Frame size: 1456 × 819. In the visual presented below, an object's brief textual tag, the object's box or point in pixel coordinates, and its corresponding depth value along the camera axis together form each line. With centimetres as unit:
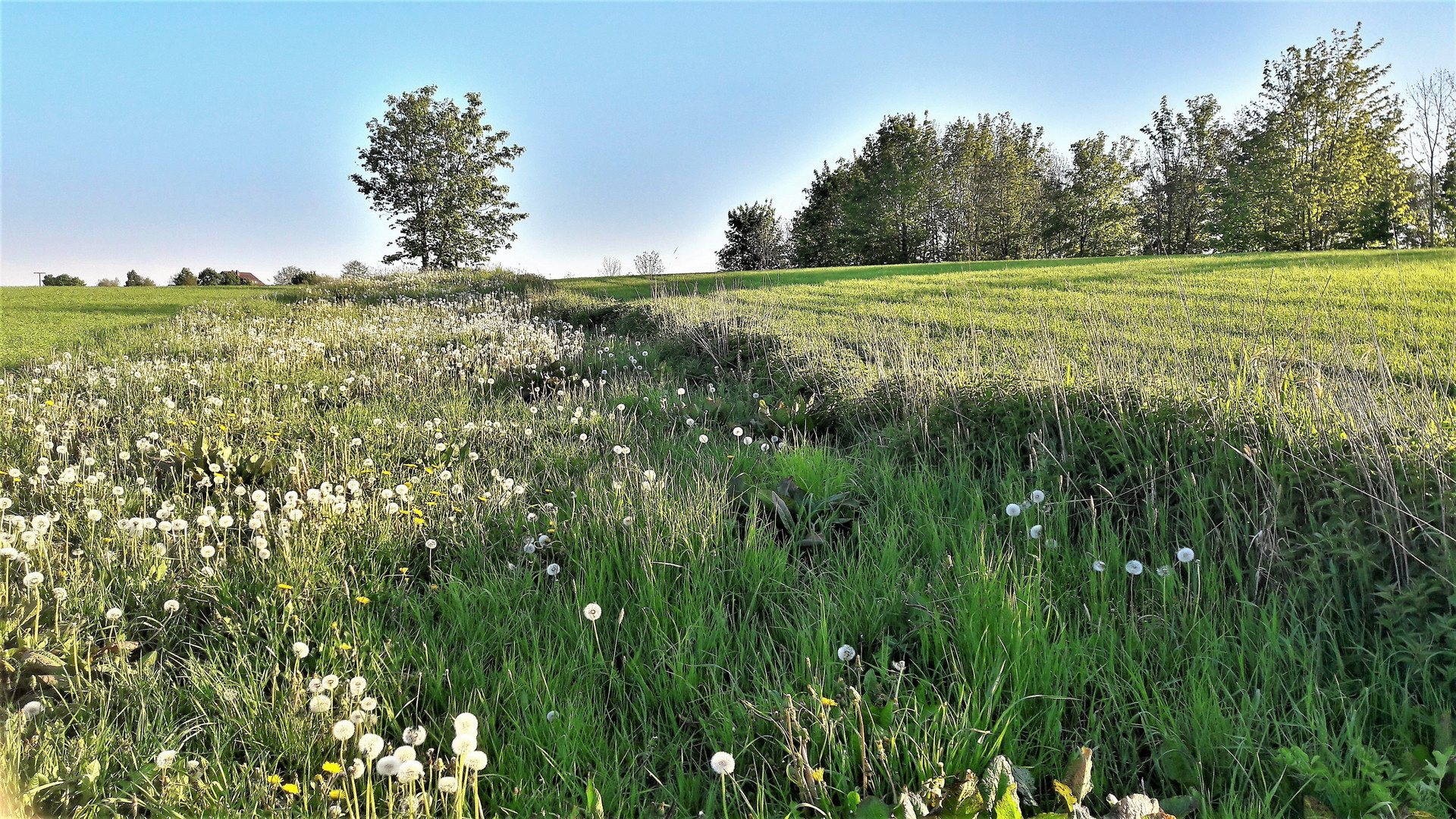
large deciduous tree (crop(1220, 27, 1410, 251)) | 3123
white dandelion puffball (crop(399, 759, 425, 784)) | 139
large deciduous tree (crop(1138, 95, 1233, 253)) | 4225
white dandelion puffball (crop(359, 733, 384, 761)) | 150
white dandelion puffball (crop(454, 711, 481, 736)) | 151
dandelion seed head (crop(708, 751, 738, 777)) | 141
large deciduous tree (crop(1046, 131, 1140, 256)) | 4525
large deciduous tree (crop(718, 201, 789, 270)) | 5700
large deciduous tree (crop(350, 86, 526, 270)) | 3950
